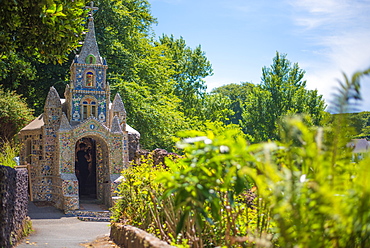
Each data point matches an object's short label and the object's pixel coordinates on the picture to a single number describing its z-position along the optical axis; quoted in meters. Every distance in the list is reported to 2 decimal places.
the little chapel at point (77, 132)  21.42
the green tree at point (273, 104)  42.19
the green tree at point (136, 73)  29.14
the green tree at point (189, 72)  44.12
